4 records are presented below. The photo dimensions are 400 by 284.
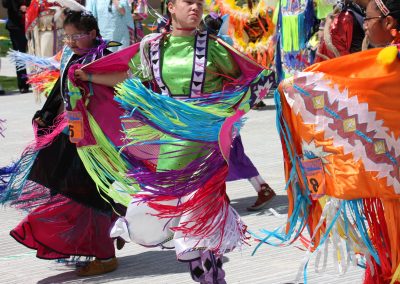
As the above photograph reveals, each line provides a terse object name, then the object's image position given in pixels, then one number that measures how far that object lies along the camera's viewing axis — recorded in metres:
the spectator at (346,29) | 8.17
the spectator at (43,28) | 12.83
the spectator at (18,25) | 15.45
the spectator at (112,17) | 10.57
